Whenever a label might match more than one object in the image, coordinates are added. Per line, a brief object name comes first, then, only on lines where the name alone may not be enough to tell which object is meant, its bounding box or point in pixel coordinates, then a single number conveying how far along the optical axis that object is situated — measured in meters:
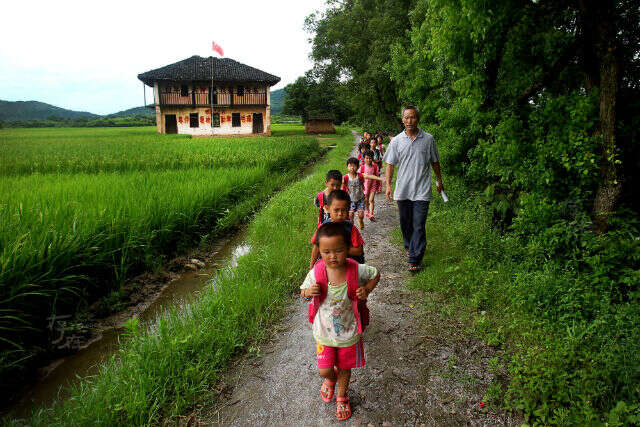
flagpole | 29.65
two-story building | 31.06
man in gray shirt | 4.34
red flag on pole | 28.36
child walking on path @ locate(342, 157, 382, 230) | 5.57
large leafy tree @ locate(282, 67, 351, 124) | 41.62
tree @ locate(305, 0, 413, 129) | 17.47
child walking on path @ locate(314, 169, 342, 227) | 3.79
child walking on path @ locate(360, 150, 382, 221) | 6.68
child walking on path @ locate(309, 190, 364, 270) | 2.94
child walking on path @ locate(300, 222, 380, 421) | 2.30
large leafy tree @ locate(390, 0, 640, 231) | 3.63
